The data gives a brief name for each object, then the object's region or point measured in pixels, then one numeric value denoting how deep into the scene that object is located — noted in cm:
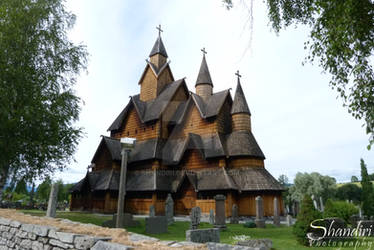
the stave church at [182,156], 2239
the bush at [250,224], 1734
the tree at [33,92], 1430
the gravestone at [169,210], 1830
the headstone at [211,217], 1918
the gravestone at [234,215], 2027
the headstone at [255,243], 798
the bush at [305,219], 1020
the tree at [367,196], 3981
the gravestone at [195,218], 1352
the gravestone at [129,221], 1529
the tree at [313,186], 4786
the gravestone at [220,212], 1533
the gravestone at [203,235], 795
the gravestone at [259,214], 1723
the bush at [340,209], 1301
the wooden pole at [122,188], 987
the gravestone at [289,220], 1972
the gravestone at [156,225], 1340
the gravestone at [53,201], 1228
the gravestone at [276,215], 1930
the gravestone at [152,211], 1986
